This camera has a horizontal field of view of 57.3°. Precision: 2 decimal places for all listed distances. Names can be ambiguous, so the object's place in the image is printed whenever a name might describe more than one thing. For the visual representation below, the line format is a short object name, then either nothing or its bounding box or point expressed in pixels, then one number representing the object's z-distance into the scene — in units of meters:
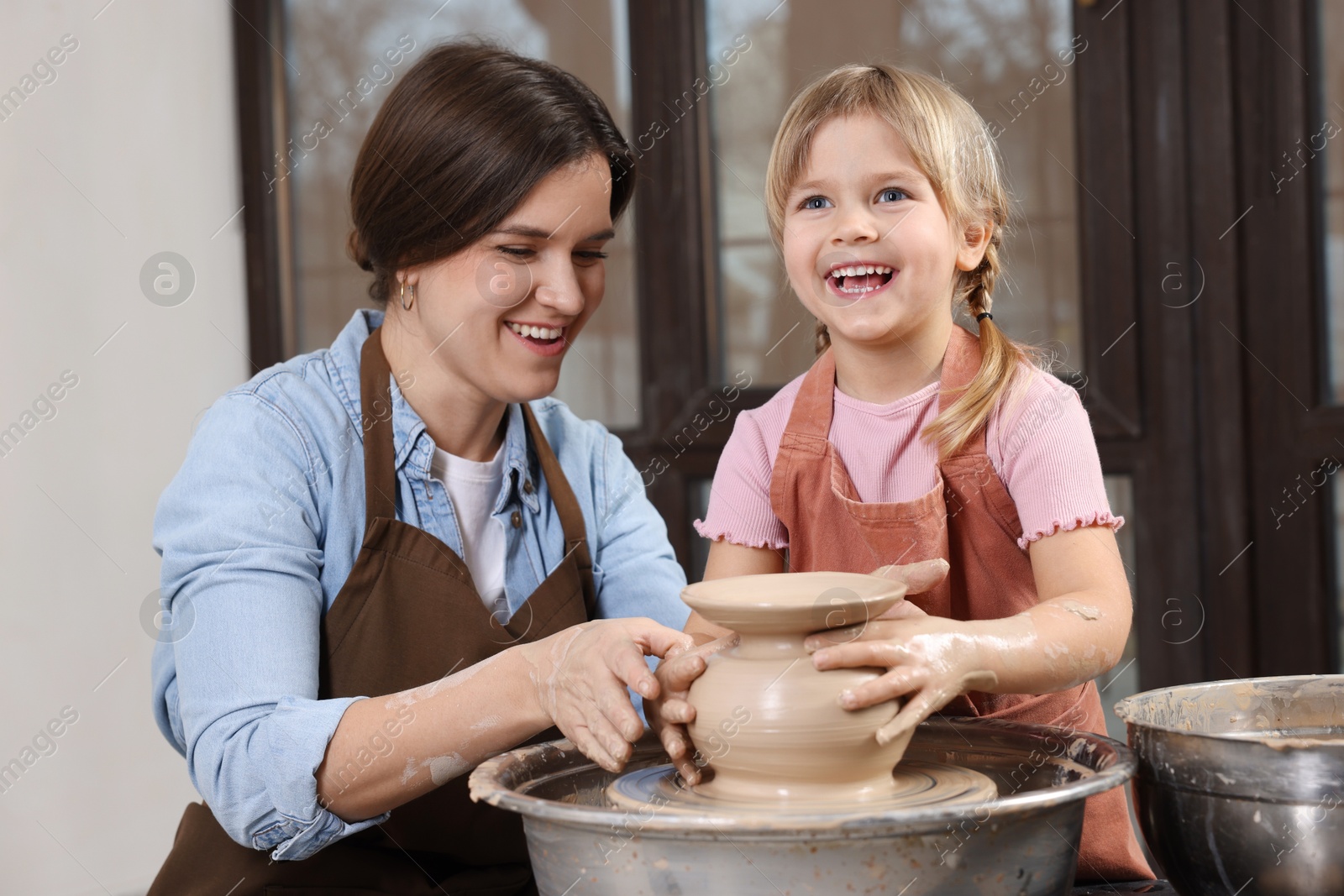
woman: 1.25
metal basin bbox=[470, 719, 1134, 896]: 0.84
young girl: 1.31
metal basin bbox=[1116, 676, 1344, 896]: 0.94
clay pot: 1.00
